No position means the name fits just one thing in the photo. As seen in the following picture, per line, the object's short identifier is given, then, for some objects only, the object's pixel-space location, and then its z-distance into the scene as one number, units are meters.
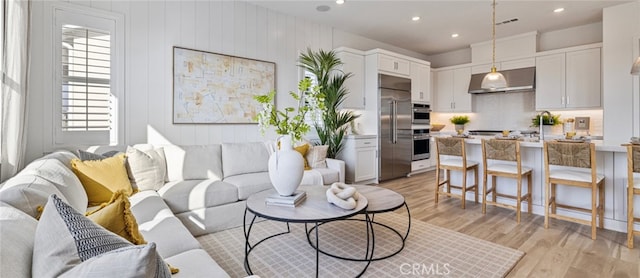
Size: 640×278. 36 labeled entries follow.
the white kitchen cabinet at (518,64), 5.46
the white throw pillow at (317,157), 3.90
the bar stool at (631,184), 2.41
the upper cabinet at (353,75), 5.05
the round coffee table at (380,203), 2.13
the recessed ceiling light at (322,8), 4.26
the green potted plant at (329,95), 4.54
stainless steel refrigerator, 5.25
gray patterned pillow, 0.79
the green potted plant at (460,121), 6.57
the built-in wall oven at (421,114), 5.94
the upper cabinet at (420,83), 5.89
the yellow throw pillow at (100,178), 2.22
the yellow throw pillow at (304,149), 3.81
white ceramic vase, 2.12
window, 2.92
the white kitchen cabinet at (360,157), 4.83
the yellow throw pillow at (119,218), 1.19
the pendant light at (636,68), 2.62
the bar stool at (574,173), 2.65
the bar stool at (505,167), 3.13
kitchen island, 2.82
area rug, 2.11
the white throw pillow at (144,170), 2.69
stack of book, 2.09
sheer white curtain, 2.05
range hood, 5.40
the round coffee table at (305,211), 1.85
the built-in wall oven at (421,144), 5.98
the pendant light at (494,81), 3.78
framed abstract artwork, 3.61
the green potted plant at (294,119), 2.13
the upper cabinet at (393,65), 5.21
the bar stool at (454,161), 3.60
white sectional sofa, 0.97
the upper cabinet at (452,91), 6.43
